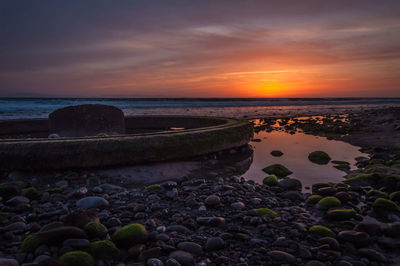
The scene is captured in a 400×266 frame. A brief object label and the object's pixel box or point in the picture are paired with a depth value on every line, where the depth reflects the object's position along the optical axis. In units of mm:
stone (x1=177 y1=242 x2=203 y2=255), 2021
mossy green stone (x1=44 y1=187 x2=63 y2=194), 3295
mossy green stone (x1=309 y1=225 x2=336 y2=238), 2291
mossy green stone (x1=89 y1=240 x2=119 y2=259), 1929
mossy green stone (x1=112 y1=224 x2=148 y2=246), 2100
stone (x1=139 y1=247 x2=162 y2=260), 1945
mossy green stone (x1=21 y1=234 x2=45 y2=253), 1940
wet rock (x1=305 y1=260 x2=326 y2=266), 1846
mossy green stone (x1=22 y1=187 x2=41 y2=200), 3099
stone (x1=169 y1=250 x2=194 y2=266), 1877
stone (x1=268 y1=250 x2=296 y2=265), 1904
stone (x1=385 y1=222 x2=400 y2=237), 2277
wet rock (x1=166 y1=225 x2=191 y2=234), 2354
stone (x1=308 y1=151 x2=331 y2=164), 5582
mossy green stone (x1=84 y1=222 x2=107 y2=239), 2140
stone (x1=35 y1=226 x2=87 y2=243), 1983
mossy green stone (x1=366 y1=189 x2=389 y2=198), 3248
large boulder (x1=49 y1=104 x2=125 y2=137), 6703
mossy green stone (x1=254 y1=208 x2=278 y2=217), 2736
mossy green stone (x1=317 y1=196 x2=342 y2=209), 2973
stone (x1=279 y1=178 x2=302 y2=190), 3701
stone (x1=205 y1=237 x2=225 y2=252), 2074
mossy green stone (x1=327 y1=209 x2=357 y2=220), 2656
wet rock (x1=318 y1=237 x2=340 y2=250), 2119
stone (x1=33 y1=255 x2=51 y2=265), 1788
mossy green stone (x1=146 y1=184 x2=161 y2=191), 3484
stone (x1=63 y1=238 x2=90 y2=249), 1966
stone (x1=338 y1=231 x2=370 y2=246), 2178
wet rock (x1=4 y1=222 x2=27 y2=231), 2277
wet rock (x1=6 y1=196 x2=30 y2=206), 2869
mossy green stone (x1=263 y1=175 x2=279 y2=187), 3830
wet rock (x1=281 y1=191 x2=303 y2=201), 3303
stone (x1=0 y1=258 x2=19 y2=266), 1692
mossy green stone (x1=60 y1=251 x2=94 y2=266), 1782
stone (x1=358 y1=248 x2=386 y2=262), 1961
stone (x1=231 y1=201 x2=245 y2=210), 2885
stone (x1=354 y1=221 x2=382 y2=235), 2348
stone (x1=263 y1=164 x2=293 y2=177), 4574
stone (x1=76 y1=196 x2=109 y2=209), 2828
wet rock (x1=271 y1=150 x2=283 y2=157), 6195
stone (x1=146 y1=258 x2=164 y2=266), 1830
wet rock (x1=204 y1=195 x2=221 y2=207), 2928
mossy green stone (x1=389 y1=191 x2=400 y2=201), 3096
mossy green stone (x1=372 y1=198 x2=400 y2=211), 2812
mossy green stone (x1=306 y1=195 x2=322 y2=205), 3154
